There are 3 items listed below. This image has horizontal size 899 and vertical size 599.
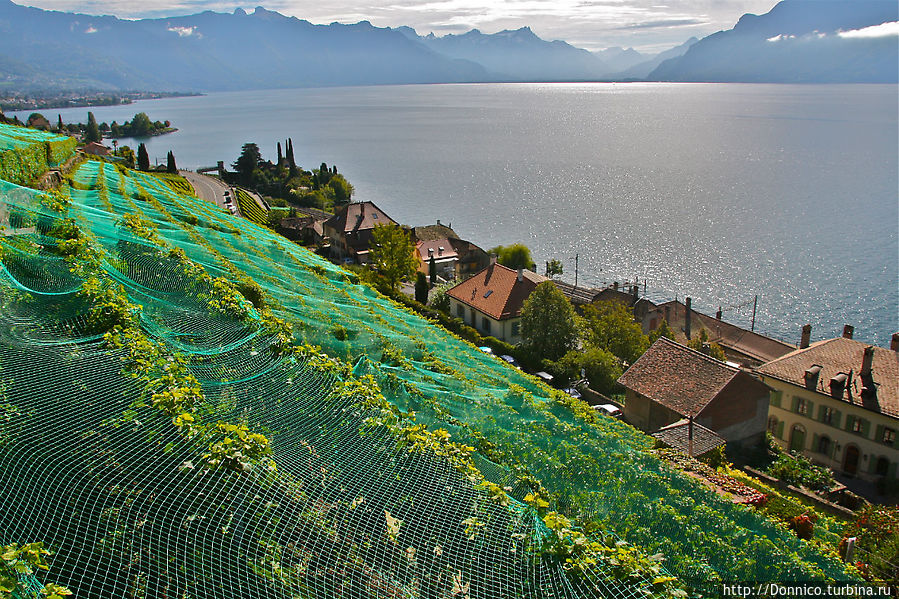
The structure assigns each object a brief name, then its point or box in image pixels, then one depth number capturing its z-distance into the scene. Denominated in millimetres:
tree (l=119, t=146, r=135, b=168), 70200
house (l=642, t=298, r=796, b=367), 42209
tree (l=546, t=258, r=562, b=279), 61062
